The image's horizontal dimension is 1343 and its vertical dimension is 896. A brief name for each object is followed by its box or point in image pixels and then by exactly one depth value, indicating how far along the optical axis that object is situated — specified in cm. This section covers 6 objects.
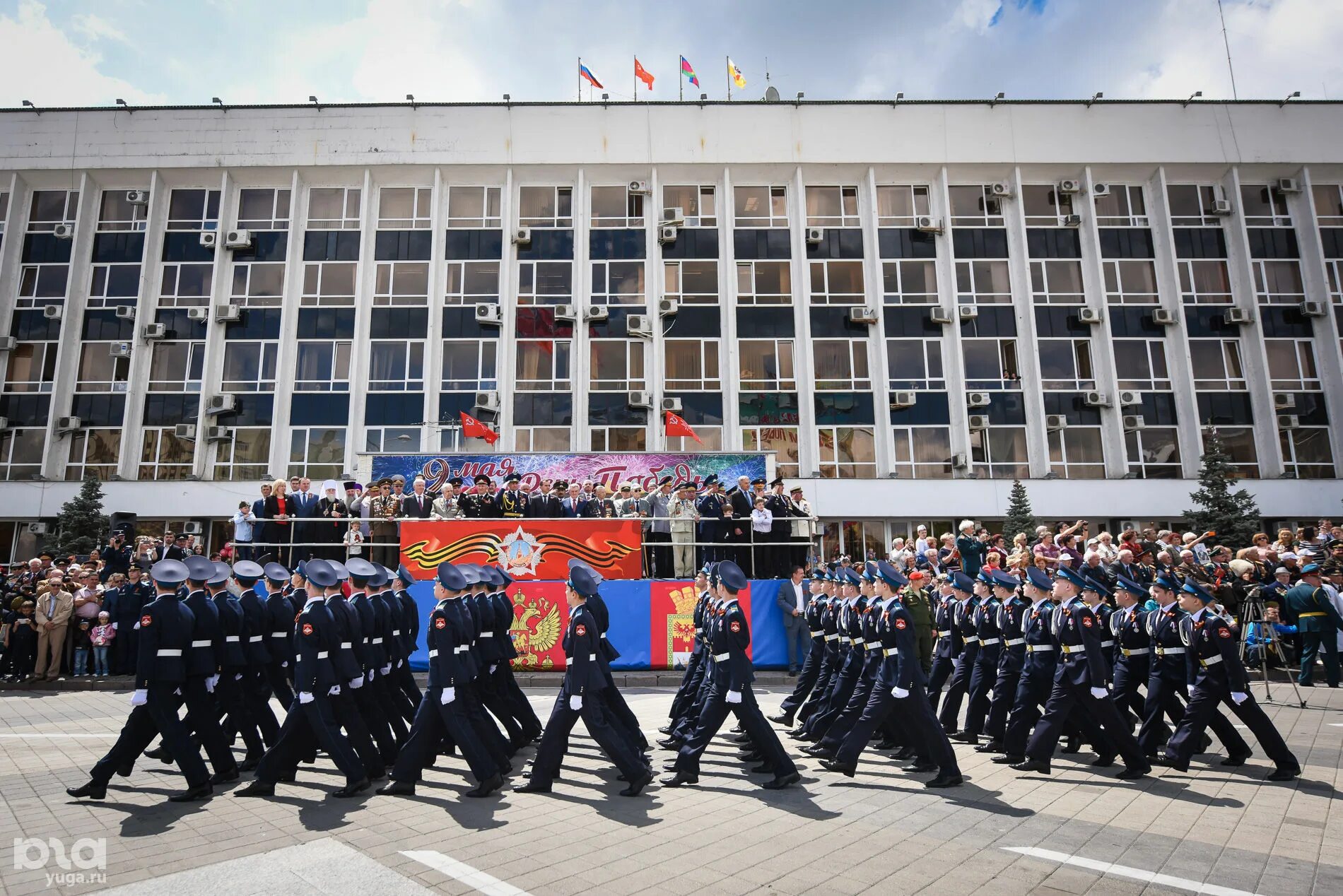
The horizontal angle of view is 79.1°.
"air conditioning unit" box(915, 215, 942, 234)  3291
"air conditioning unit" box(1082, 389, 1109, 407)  3128
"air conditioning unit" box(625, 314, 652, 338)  3180
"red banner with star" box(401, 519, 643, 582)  1534
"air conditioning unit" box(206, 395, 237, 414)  3091
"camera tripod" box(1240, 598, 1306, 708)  1398
